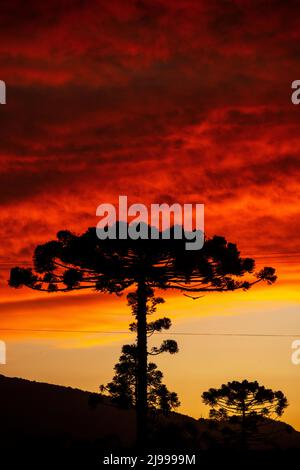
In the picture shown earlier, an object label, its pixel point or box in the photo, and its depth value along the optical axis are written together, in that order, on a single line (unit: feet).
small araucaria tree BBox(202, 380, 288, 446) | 178.29
